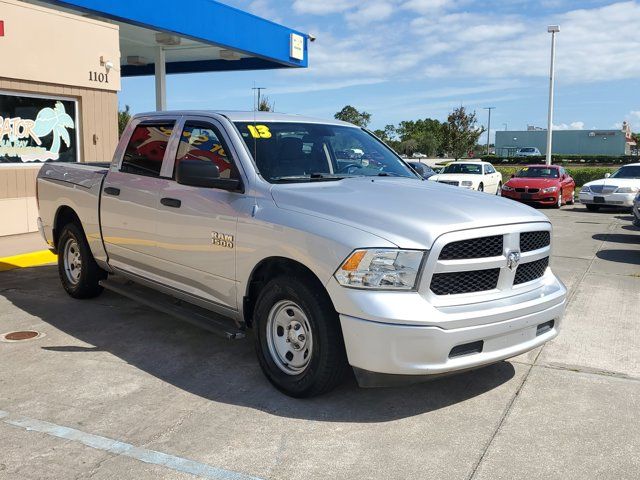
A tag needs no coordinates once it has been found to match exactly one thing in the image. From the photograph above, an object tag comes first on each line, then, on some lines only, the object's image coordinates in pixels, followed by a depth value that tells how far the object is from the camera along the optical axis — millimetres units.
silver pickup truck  3840
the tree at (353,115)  82950
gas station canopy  13023
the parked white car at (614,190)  18484
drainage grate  5734
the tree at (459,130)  56719
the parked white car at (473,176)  21491
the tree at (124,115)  46334
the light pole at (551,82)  30203
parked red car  20750
